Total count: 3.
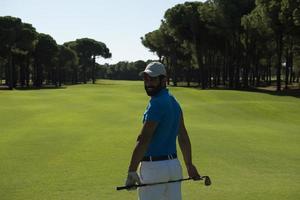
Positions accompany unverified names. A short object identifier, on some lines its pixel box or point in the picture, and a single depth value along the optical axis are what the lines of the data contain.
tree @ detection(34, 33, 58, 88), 109.38
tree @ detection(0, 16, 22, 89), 85.69
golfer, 5.72
